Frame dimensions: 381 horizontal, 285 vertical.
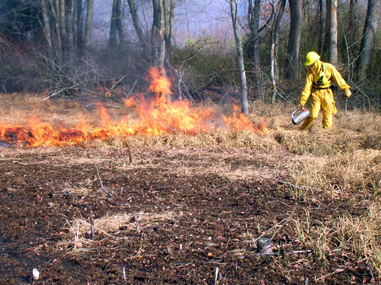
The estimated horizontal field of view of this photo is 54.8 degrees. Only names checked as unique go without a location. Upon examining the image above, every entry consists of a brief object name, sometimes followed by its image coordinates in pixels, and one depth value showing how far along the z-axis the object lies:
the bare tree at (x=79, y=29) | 18.32
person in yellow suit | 7.77
